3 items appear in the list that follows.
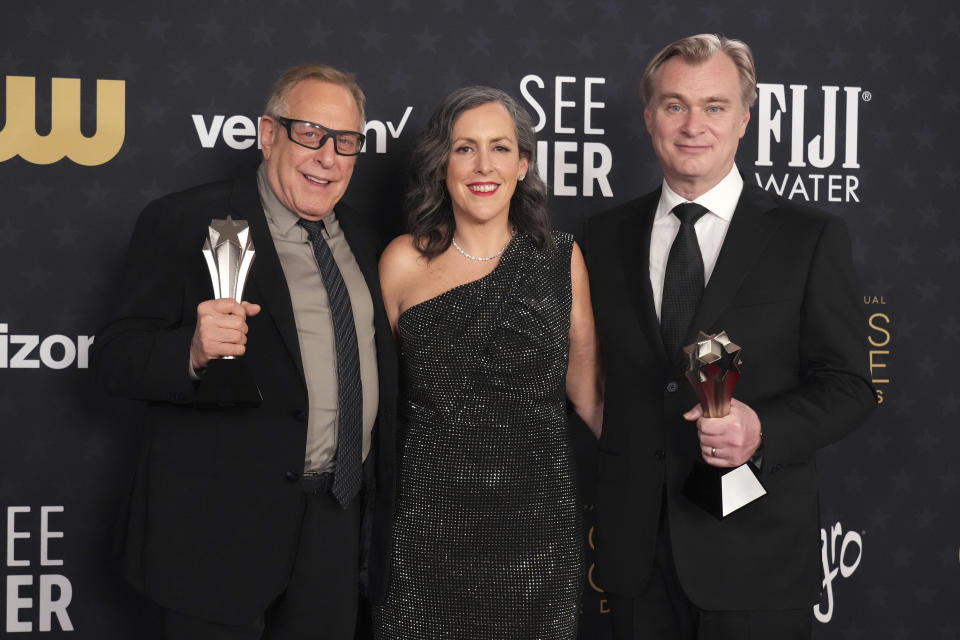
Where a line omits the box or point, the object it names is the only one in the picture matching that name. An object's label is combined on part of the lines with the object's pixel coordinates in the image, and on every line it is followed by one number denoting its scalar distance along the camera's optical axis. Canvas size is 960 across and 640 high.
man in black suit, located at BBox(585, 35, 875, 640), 1.98
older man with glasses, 1.97
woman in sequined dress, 2.10
